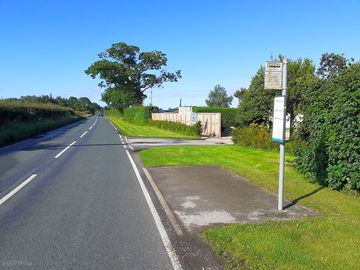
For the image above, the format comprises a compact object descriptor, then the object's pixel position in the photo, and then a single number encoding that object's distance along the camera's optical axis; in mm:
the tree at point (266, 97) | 21656
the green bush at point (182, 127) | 34875
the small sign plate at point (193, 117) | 37375
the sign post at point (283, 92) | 7430
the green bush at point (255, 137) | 19677
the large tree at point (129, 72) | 82625
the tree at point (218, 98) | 116125
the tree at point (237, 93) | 84662
